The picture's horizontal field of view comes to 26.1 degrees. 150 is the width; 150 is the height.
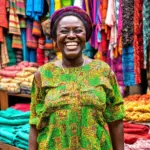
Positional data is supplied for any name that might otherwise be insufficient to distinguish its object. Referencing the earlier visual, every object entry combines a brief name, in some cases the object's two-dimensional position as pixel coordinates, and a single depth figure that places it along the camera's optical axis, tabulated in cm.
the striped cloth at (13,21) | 400
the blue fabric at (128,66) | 312
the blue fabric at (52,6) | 363
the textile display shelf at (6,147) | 263
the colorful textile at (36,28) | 396
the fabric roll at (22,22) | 407
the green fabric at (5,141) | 267
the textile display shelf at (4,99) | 380
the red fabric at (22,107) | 347
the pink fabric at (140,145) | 209
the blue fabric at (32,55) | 411
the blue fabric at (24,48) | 411
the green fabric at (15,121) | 287
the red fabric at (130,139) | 225
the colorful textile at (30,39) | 403
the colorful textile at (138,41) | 303
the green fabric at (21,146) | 253
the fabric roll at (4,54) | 409
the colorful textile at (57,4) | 357
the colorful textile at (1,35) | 403
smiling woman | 129
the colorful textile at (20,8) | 396
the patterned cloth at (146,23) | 295
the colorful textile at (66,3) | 358
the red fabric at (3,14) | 398
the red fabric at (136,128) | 238
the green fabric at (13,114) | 293
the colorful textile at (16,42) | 408
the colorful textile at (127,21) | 306
